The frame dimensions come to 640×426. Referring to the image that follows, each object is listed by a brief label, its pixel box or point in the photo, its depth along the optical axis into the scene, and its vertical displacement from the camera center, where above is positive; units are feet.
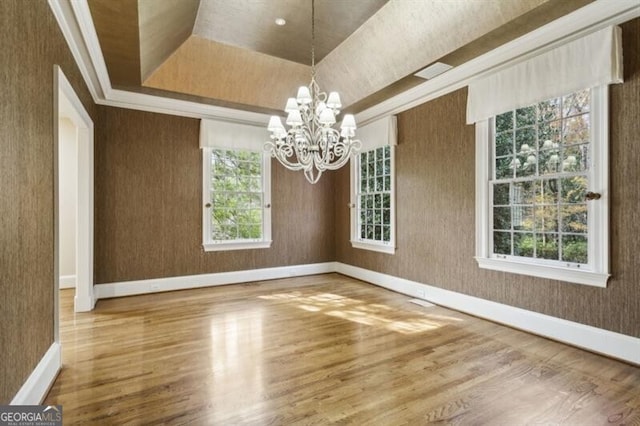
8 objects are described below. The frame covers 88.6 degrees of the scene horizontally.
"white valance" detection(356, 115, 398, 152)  16.14 +4.11
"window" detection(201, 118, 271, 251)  17.25 +0.91
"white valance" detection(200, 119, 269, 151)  16.88 +4.17
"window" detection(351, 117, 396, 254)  16.52 +1.23
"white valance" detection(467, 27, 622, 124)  8.65 +4.15
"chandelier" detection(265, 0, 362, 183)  10.38 +2.78
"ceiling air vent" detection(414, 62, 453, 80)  12.19 +5.45
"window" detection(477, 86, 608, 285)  9.20 +0.74
